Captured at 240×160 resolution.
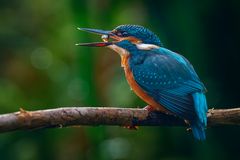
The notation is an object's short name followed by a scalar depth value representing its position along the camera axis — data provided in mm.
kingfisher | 7703
